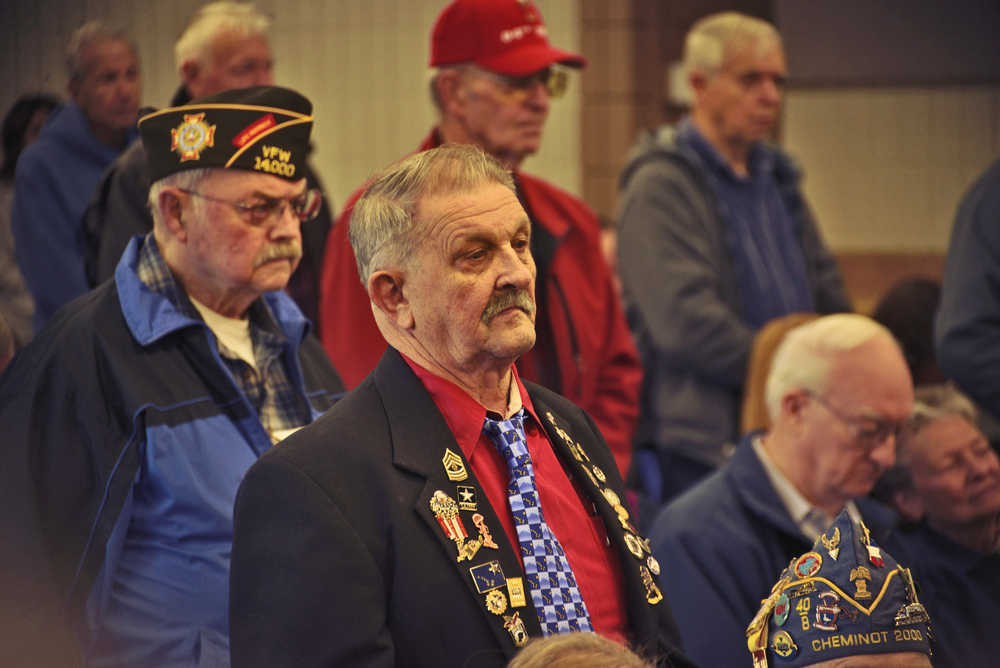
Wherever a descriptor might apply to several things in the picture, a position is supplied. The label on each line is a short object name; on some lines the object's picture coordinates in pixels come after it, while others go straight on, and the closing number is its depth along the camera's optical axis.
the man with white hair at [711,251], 7.78
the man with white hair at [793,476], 5.62
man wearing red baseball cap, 6.51
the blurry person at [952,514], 5.79
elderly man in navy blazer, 3.56
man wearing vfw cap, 4.57
